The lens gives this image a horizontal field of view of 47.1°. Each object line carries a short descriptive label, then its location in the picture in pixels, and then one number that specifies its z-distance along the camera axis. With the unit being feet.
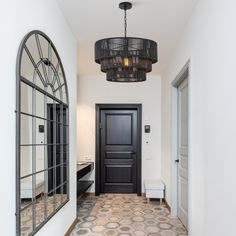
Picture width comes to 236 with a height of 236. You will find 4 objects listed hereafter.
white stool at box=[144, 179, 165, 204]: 17.19
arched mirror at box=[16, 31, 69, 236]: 6.70
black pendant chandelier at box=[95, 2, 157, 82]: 8.14
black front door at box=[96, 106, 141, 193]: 19.94
